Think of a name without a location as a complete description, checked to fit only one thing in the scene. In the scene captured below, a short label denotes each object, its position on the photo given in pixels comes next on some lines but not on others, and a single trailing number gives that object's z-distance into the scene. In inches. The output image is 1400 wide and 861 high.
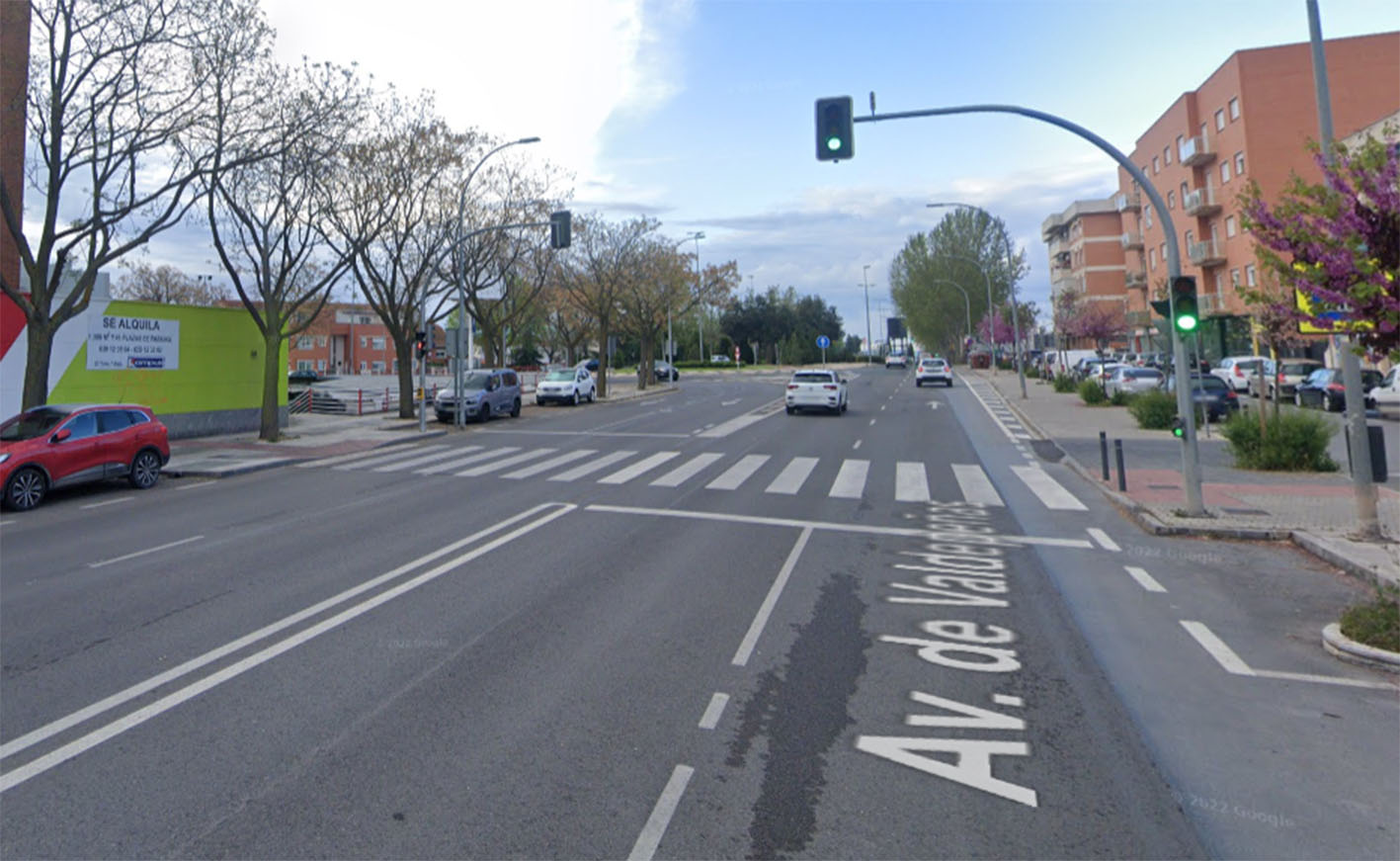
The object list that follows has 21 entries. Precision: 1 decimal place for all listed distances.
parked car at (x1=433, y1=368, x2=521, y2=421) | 1199.6
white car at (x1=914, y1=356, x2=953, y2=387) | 1852.9
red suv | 538.3
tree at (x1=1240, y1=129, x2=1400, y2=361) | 259.0
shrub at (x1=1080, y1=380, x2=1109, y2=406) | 1243.8
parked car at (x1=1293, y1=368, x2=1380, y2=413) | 1031.0
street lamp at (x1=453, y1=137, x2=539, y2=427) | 1030.9
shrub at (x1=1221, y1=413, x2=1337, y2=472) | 618.5
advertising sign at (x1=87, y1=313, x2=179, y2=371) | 888.9
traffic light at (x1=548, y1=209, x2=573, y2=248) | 919.0
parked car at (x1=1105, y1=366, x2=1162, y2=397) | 1312.7
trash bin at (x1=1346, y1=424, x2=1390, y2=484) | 362.6
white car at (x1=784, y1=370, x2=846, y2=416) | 1194.0
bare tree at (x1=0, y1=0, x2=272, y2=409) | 662.5
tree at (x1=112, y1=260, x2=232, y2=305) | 2250.2
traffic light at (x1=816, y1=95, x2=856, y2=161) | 459.8
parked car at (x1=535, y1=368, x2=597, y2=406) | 1550.2
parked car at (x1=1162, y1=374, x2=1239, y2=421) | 1013.8
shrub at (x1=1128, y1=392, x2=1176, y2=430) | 903.1
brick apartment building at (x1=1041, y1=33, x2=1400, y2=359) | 1702.8
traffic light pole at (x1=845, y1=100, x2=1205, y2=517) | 443.5
